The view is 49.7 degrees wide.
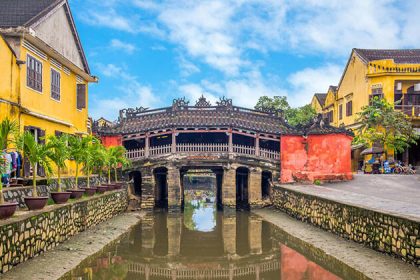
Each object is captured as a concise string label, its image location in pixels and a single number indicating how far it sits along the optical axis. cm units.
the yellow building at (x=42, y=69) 1522
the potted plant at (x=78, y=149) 1570
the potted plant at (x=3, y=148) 905
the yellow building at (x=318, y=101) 4744
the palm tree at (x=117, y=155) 2216
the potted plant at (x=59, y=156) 1307
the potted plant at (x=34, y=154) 1107
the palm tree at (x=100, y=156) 1858
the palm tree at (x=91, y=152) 1633
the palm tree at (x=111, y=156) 2085
